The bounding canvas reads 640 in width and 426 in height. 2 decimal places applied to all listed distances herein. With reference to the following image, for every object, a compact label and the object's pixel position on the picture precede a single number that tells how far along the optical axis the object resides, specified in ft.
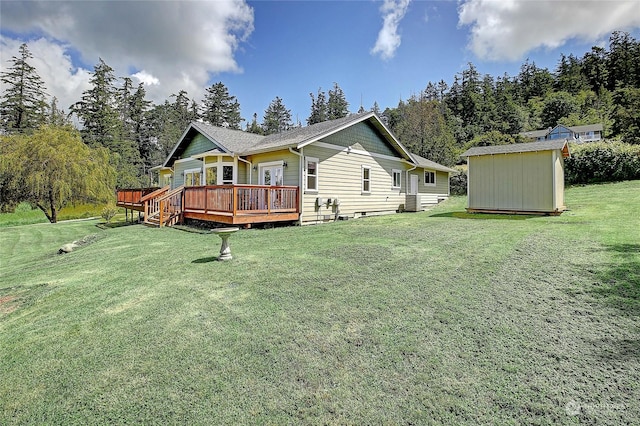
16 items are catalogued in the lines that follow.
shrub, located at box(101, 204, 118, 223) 58.80
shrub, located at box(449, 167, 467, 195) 87.81
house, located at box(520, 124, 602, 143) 136.15
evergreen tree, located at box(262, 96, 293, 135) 223.10
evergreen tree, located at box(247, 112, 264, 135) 191.04
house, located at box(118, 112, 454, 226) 36.94
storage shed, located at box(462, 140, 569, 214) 36.96
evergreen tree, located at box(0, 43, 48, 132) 109.09
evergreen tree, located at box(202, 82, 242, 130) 176.96
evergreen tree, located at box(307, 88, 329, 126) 219.06
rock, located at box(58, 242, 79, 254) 30.91
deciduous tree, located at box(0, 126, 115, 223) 61.87
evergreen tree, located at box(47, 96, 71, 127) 112.37
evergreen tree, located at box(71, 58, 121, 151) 129.39
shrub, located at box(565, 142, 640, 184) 63.57
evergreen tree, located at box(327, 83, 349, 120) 216.74
